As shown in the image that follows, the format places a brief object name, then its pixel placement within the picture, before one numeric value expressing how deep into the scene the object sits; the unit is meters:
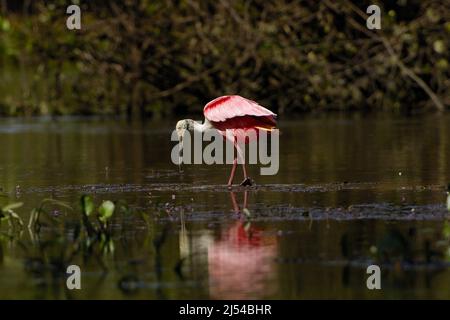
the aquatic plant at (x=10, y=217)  11.46
